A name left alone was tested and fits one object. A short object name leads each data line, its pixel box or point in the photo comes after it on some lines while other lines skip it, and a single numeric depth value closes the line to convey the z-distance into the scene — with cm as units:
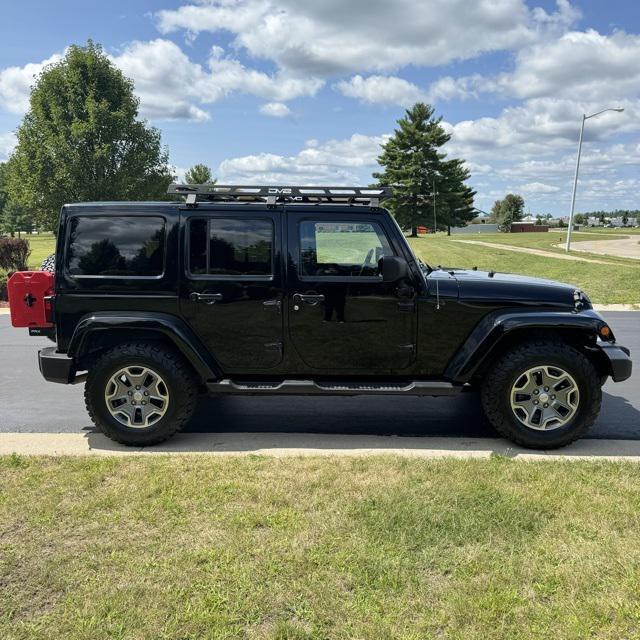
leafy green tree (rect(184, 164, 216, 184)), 6094
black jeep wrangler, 439
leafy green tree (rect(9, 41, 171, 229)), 2577
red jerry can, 447
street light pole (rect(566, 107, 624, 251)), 2826
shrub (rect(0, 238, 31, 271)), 1650
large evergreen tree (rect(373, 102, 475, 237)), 5994
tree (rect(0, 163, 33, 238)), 7375
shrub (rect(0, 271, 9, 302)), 1443
